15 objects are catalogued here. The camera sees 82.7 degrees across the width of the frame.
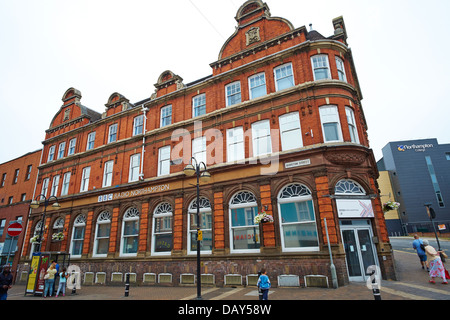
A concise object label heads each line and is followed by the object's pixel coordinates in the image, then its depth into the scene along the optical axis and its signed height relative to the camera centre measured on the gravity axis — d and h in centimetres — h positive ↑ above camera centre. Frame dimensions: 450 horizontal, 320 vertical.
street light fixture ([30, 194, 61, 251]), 1794 +338
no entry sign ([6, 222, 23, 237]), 1163 +111
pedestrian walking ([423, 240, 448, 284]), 1094 -108
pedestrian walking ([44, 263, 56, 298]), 1458 -139
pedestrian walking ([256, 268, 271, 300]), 841 -123
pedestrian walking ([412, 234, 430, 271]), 1440 -58
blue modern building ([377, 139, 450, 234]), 6450 +1455
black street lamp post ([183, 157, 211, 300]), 1098 +320
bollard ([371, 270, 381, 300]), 700 -132
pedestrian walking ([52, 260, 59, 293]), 1531 -103
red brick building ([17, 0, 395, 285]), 1388 +446
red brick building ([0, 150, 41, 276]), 2753 +682
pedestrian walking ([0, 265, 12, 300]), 1019 -103
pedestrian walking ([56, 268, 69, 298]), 1500 -156
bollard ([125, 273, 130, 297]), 1284 -179
